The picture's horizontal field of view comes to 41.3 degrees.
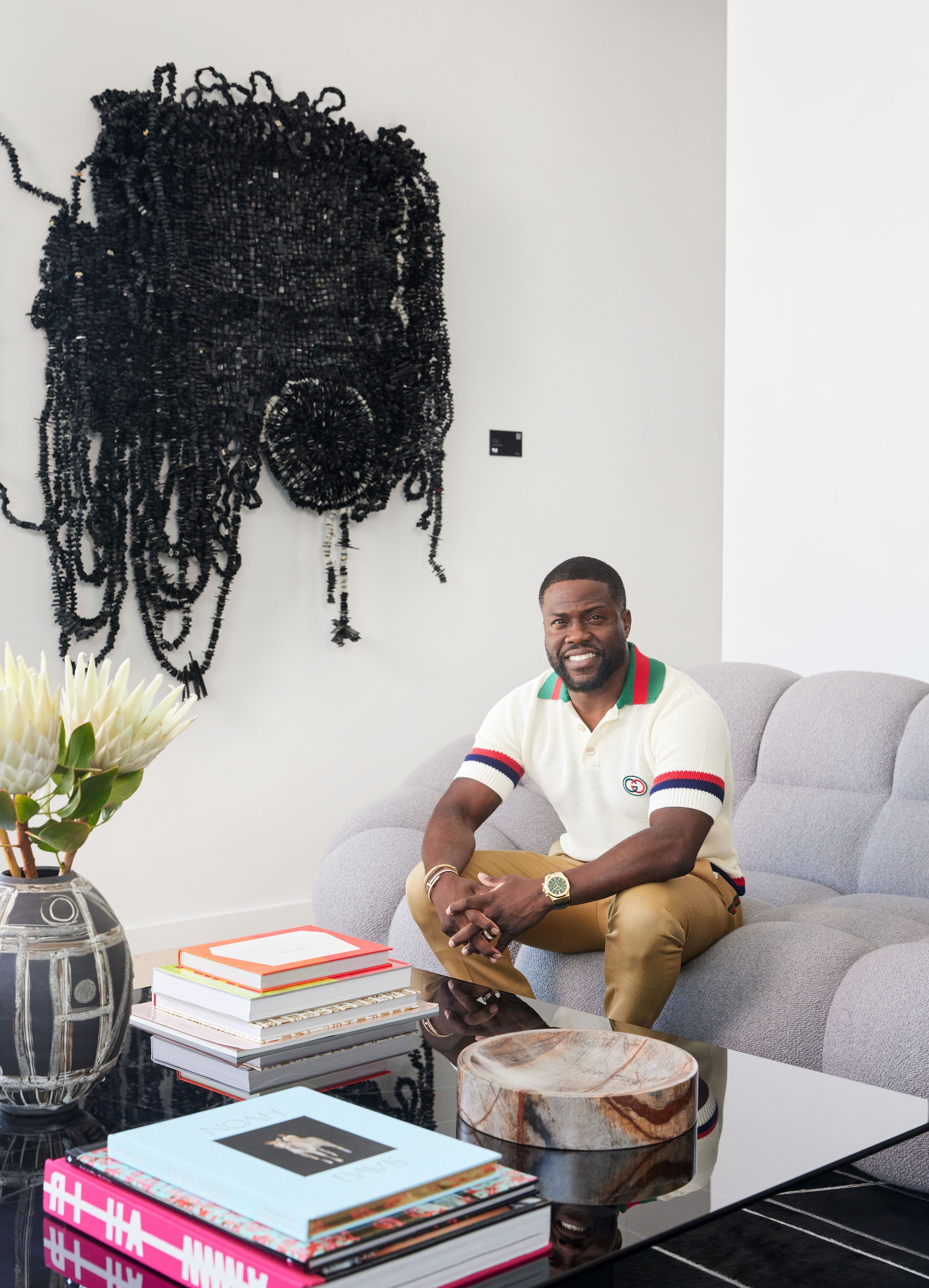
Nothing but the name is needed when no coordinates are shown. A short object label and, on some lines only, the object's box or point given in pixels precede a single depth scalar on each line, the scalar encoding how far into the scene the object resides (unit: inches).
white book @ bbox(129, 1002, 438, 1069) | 51.2
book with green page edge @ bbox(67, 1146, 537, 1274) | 30.6
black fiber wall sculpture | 119.3
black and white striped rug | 62.6
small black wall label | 149.9
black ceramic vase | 44.6
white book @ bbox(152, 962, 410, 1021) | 51.9
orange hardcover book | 52.6
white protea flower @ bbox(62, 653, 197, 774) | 48.8
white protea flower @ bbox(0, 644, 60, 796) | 45.2
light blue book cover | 32.2
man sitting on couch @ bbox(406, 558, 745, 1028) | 70.9
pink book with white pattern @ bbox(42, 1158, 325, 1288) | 31.0
